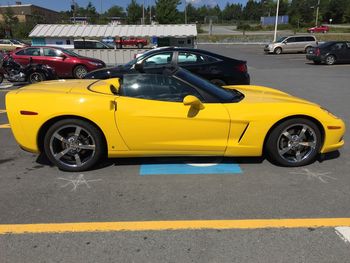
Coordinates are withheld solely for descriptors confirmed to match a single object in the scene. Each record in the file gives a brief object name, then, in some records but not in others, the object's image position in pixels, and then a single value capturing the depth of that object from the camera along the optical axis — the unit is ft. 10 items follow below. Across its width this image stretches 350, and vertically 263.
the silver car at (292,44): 105.91
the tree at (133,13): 257.55
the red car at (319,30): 242.17
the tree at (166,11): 189.67
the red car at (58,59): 51.80
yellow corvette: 14.61
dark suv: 71.61
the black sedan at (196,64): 31.94
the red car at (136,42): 127.75
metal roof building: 71.82
